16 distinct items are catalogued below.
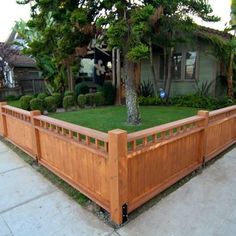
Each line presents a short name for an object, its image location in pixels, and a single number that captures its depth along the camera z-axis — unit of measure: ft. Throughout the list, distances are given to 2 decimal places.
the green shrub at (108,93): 35.53
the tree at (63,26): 16.51
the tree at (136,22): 14.57
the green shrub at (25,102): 30.12
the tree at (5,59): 50.93
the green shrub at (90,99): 33.86
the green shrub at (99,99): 34.40
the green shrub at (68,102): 31.48
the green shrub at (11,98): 49.16
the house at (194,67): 31.24
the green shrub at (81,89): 38.42
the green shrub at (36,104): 28.81
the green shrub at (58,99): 34.06
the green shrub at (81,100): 33.22
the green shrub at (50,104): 30.22
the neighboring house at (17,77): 51.17
